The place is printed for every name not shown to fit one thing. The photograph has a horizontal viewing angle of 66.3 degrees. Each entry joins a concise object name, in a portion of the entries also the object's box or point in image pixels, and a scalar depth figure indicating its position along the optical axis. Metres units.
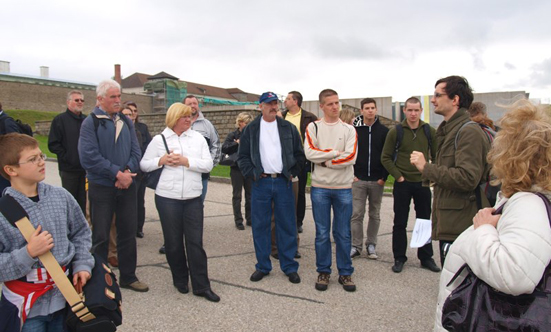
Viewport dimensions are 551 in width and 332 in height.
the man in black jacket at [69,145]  5.76
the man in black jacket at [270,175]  4.99
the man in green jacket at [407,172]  5.34
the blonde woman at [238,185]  7.57
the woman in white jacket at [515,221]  1.74
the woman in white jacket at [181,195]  4.39
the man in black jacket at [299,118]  6.46
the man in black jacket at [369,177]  5.86
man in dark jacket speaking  3.54
